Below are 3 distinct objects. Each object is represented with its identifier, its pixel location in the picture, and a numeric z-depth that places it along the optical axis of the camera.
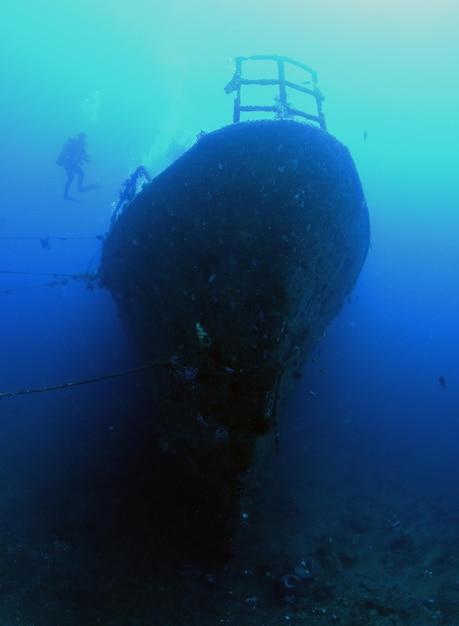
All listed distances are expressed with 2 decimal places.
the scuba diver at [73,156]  11.70
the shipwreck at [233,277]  4.49
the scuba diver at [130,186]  6.79
